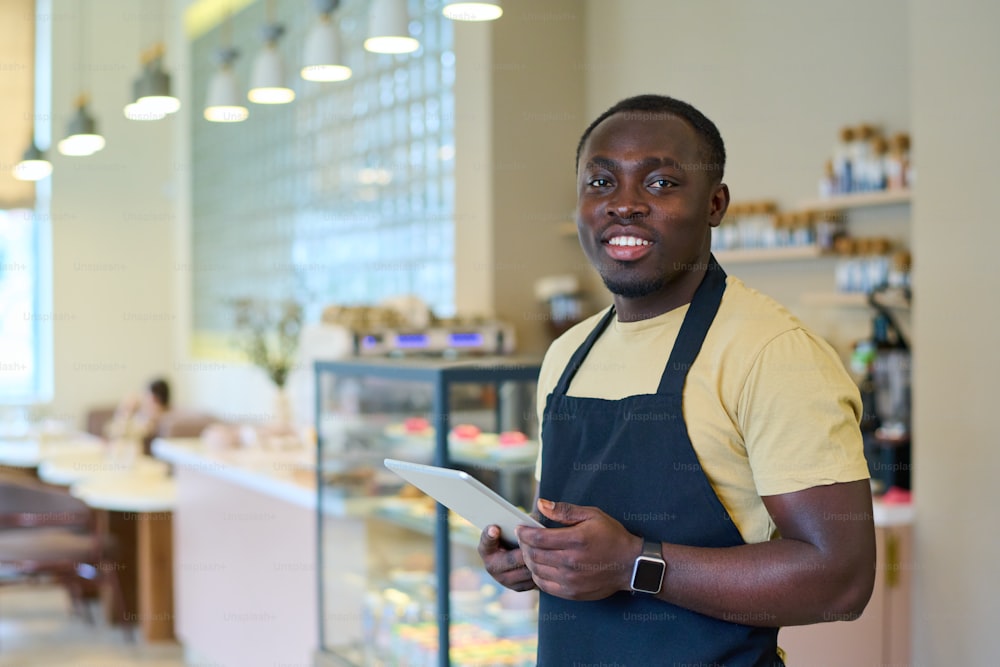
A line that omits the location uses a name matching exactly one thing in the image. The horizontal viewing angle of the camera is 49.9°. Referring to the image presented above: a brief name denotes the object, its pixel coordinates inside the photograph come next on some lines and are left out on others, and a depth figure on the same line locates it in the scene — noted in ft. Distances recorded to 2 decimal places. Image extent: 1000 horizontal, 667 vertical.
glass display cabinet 9.27
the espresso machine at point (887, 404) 10.55
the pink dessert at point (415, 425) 9.77
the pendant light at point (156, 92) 16.30
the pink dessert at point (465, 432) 9.23
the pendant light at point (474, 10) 10.84
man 3.96
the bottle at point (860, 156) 12.52
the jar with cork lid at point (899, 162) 12.05
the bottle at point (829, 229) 13.24
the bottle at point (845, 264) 12.70
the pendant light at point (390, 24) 12.18
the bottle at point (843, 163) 12.74
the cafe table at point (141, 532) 16.49
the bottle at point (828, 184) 12.95
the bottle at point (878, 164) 12.29
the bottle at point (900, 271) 11.94
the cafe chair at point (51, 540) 16.83
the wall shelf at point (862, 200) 12.04
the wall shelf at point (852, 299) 11.87
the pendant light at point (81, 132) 18.42
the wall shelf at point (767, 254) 13.33
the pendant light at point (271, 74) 15.03
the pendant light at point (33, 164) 21.13
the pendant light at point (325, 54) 13.42
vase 16.20
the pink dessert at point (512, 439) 9.48
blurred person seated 24.72
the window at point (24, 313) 29.53
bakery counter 12.47
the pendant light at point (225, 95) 16.10
